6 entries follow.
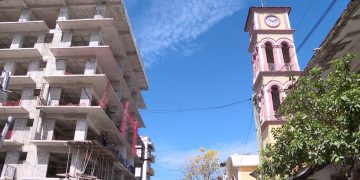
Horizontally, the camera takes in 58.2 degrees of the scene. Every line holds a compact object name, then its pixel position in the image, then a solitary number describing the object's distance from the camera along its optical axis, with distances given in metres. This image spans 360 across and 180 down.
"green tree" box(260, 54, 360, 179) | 9.28
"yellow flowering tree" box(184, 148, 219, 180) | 51.78
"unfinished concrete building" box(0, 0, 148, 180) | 29.03
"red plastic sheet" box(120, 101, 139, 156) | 34.53
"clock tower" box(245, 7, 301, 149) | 28.87
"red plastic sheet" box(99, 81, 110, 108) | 30.49
